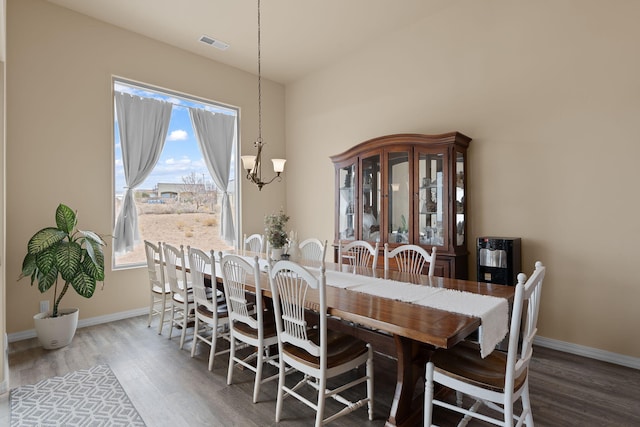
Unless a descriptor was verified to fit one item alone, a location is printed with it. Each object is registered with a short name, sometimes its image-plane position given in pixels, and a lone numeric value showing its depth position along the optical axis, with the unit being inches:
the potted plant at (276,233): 124.0
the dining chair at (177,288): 127.3
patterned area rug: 86.5
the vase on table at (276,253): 127.0
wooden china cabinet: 137.6
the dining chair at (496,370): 63.0
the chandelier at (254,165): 132.0
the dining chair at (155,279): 139.9
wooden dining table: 64.8
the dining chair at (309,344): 76.3
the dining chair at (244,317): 93.7
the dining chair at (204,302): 111.3
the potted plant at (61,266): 126.4
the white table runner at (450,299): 70.3
